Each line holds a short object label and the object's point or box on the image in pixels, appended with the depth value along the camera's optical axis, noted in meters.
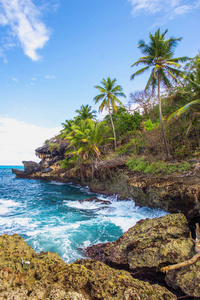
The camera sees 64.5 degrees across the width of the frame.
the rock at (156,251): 3.48
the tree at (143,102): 25.27
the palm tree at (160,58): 13.77
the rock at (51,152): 37.84
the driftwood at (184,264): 3.44
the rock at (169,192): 7.27
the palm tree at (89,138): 20.34
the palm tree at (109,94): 24.19
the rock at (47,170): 36.41
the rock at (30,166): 40.71
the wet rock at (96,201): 13.16
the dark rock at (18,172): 42.51
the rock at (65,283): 2.34
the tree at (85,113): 29.75
